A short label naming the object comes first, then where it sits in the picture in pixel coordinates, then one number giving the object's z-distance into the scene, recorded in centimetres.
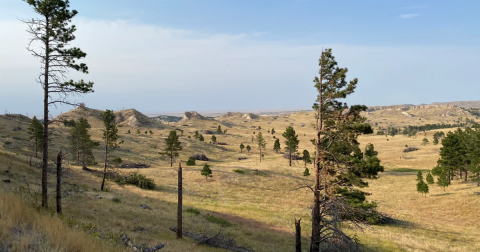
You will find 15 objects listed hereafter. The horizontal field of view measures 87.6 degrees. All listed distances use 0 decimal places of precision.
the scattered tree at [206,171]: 5050
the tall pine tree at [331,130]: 1412
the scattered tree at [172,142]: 6363
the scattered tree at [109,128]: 3488
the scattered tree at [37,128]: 4659
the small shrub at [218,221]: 2597
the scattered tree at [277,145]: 8794
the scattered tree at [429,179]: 5021
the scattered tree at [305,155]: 6477
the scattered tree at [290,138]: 6696
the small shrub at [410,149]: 10299
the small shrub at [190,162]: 6594
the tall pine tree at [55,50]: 1622
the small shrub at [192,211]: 2917
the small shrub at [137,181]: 4353
